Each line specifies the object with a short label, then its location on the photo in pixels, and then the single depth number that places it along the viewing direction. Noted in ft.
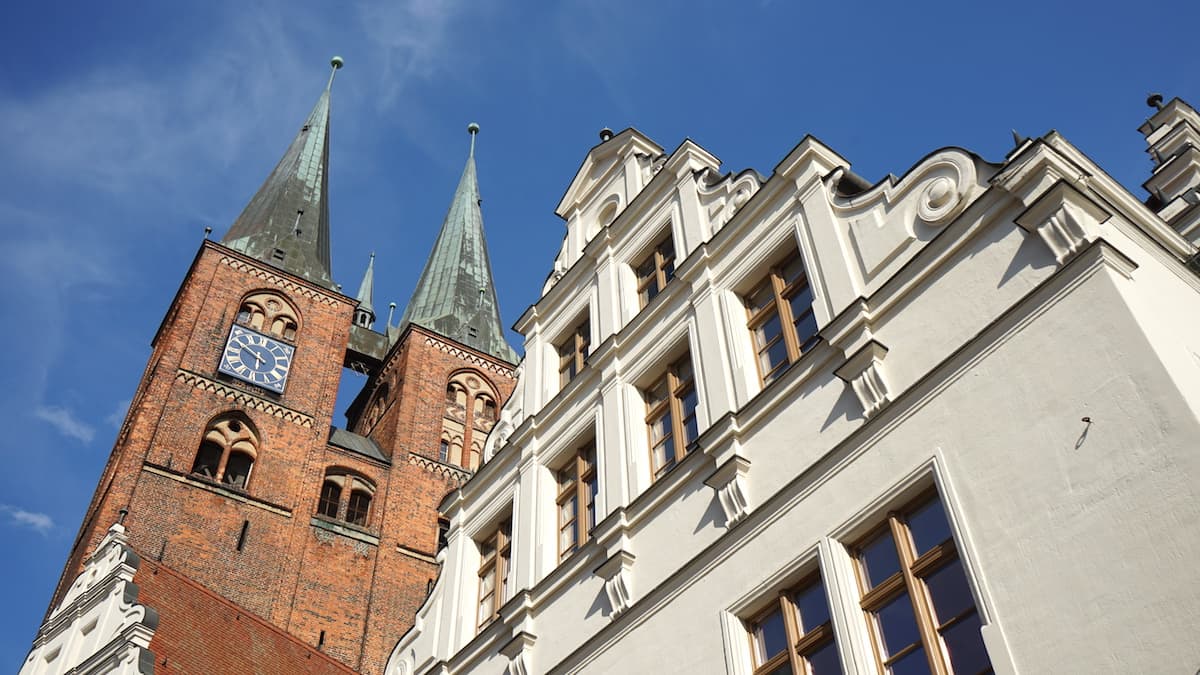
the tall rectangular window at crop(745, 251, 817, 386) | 35.01
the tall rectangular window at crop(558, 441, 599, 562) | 40.27
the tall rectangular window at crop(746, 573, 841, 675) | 27.99
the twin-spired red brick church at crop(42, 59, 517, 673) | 115.34
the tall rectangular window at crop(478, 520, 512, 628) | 43.55
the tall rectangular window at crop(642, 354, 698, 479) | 37.52
